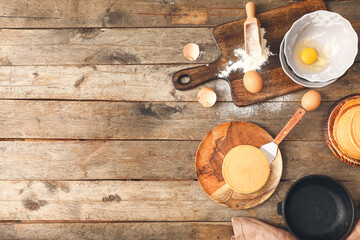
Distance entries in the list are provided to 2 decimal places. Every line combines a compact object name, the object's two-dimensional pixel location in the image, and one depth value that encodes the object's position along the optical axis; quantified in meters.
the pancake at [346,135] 0.99
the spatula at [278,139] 1.10
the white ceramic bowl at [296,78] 1.09
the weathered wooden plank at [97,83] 1.18
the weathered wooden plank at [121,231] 1.15
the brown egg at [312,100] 1.07
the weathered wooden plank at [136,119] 1.15
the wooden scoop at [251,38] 1.10
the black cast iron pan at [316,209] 1.05
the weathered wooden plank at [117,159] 1.14
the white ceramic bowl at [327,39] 1.06
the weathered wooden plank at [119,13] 1.19
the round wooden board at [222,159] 1.10
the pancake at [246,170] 1.06
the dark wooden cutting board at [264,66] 1.12
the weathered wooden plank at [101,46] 1.19
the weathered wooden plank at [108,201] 1.16
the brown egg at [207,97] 1.13
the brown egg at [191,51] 1.17
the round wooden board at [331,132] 1.07
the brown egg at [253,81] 1.06
